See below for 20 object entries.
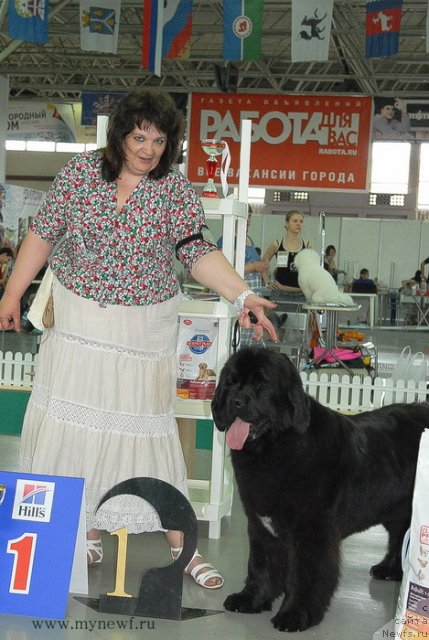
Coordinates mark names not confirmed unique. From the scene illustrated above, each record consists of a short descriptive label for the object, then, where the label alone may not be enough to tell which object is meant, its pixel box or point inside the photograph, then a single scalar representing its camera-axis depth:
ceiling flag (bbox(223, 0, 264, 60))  10.34
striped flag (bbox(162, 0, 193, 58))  10.35
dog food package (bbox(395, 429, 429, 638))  2.17
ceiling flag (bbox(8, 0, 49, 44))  9.98
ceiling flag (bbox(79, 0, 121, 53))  10.55
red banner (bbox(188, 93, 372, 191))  13.11
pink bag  7.28
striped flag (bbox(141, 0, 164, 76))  10.16
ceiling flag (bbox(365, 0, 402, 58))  10.09
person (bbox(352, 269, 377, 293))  15.57
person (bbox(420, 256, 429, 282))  16.34
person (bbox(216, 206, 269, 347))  4.59
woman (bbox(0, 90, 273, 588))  2.78
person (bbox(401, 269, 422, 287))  16.25
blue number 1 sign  2.62
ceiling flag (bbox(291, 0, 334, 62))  10.26
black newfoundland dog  2.56
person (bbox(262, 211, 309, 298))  7.69
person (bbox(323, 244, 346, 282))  13.13
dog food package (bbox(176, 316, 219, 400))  3.88
